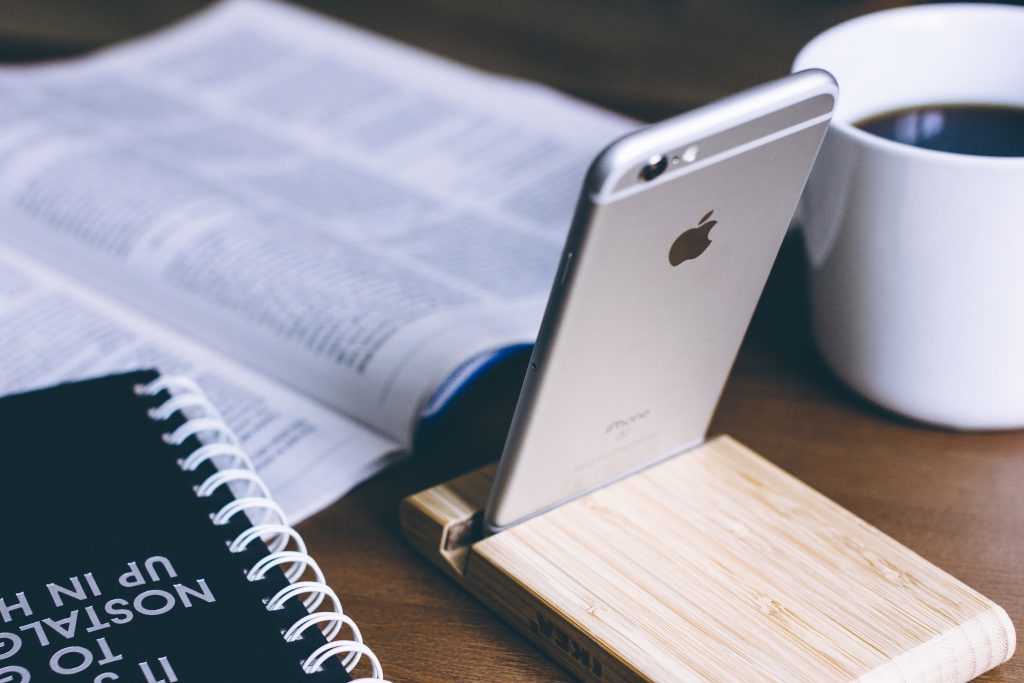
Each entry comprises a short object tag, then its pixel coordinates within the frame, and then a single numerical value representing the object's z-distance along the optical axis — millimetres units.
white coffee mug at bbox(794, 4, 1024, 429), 626
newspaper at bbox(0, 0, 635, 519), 691
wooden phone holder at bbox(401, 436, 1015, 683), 577
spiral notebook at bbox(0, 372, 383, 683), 557
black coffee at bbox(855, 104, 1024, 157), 676
